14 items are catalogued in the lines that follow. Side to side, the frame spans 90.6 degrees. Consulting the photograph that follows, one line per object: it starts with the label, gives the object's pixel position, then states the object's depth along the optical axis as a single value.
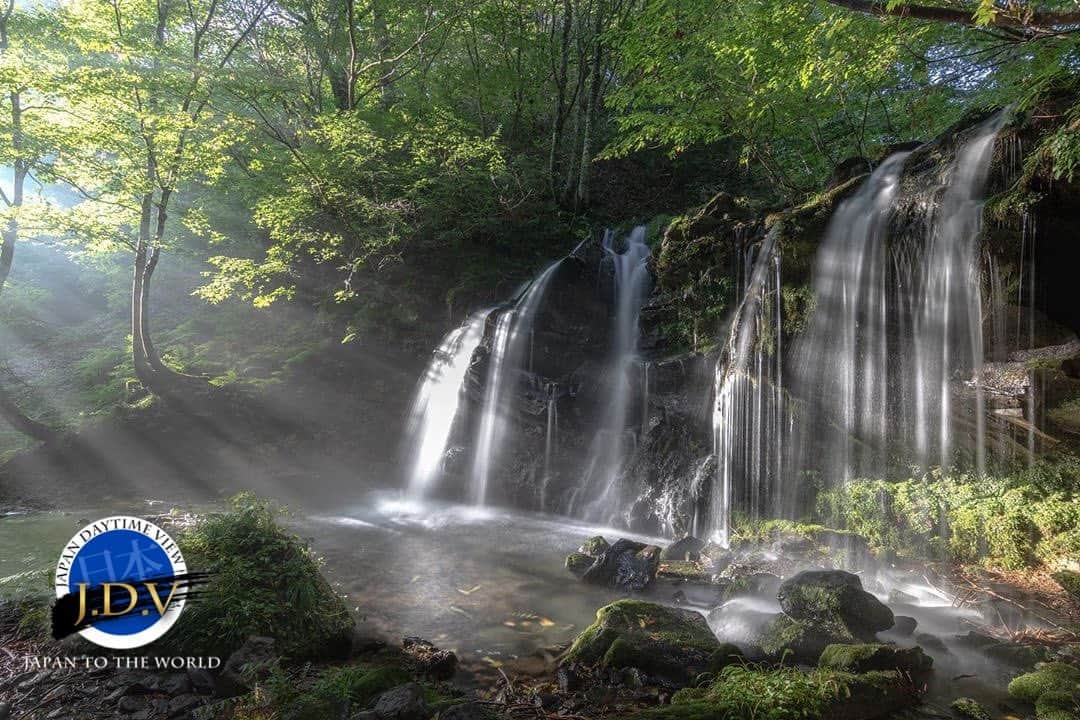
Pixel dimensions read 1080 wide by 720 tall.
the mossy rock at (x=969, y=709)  4.04
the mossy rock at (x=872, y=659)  4.38
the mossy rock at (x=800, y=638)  4.93
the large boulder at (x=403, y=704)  3.38
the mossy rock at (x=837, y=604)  5.39
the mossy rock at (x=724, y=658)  4.54
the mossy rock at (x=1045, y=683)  4.23
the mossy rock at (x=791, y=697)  3.47
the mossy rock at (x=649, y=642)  4.61
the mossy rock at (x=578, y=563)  7.88
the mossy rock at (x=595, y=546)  8.38
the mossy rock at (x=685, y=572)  7.62
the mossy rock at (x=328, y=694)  3.43
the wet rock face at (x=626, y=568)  7.32
